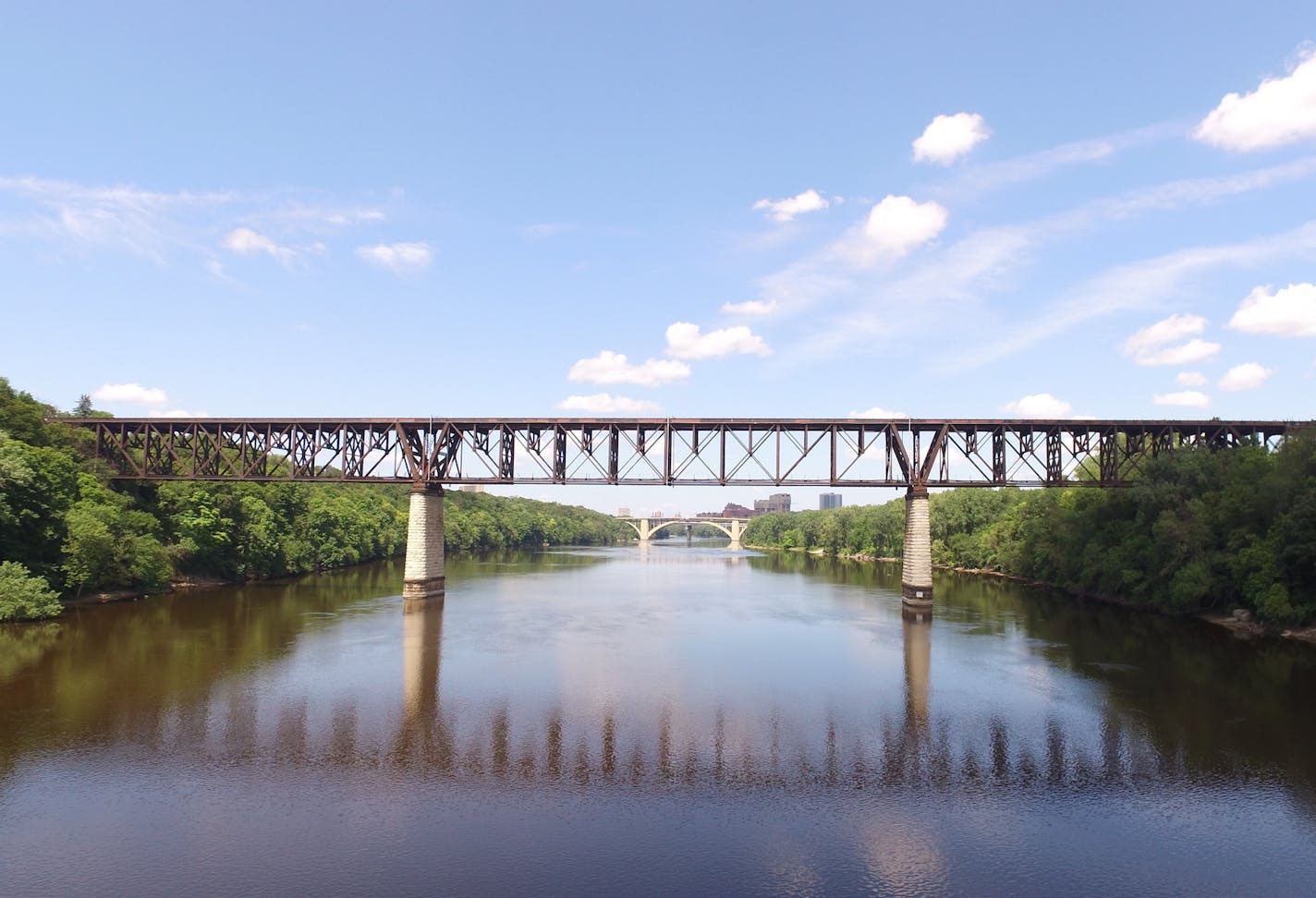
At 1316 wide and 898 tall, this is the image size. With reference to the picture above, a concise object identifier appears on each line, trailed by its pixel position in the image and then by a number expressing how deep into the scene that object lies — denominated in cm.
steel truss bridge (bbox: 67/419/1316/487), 7538
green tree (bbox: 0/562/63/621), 5347
